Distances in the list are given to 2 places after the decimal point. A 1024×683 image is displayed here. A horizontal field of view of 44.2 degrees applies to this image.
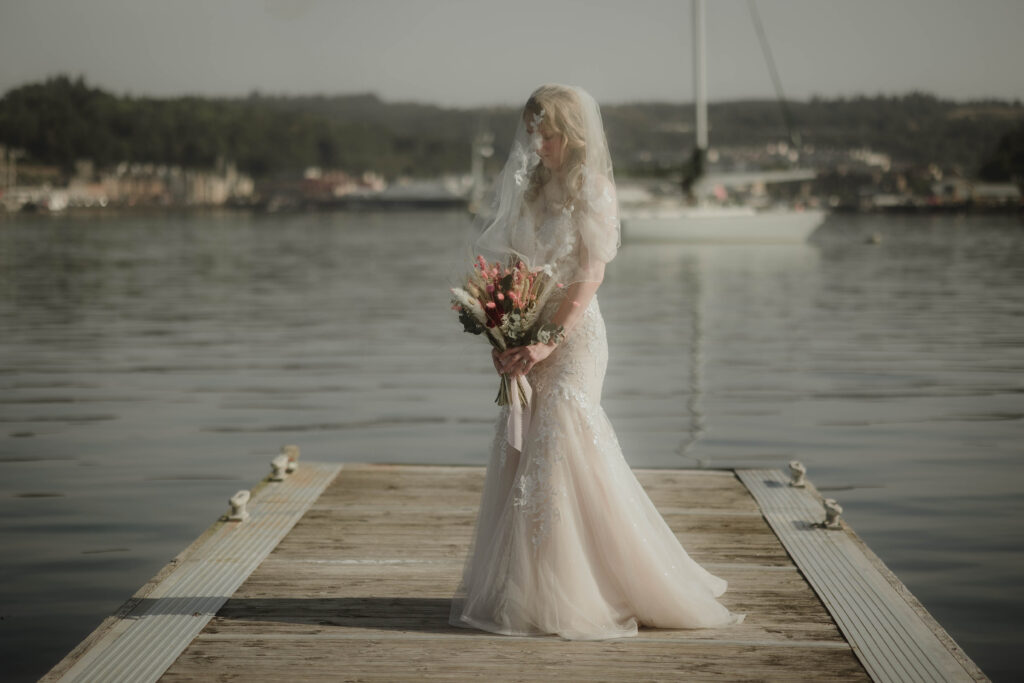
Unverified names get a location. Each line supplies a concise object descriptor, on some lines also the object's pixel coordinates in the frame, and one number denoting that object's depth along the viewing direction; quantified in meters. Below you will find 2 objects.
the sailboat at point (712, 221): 65.38
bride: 4.86
